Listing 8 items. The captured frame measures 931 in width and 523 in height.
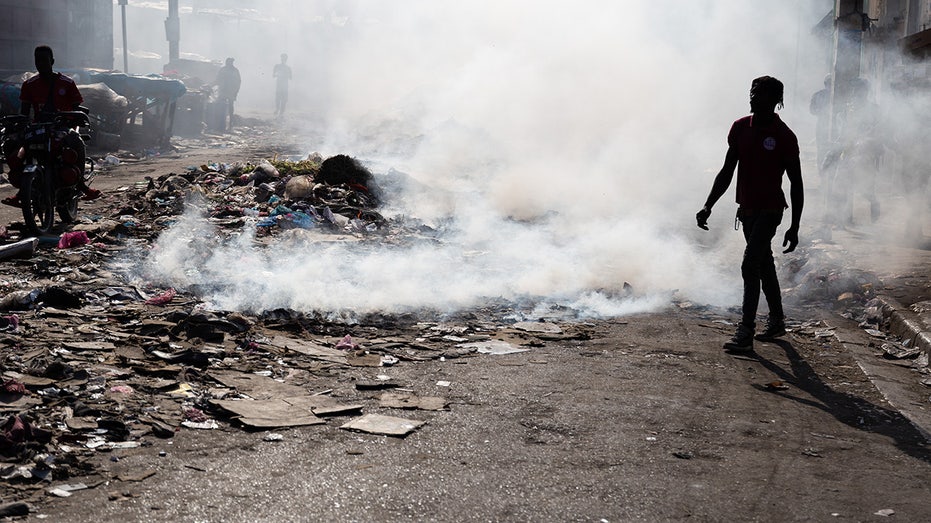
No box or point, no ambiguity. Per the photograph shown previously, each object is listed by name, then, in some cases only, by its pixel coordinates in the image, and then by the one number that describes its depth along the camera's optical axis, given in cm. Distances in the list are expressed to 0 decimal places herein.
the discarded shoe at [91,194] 953
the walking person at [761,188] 582
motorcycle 835
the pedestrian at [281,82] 3067
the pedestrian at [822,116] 1287
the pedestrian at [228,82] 2556
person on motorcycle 875
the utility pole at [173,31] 3306
